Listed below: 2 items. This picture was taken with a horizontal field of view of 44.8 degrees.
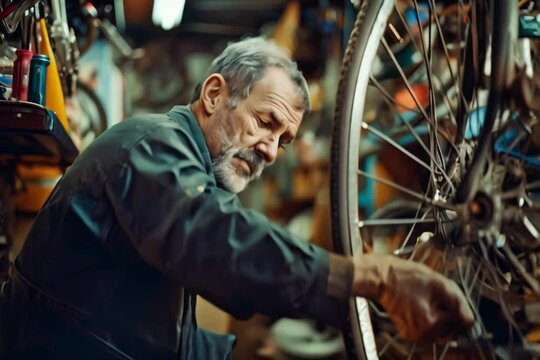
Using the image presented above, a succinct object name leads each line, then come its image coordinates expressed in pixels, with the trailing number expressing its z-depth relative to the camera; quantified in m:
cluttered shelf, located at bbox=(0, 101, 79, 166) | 1.25
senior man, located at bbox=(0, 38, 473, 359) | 0.91
